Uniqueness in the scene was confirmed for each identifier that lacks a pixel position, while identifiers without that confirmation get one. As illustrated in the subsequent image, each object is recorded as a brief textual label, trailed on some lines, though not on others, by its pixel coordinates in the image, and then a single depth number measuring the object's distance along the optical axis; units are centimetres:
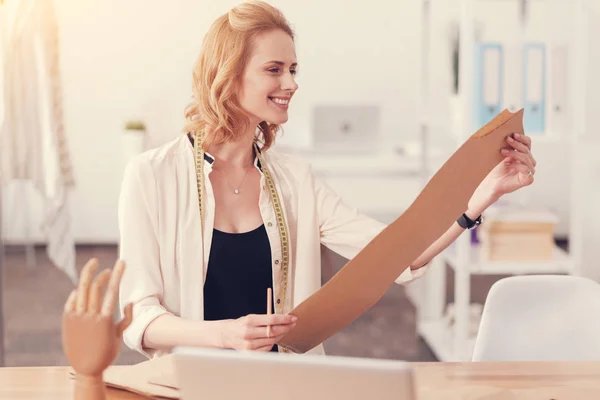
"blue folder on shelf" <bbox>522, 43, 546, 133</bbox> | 434
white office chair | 306
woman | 297
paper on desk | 259
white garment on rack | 432
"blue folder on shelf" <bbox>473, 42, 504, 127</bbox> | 428
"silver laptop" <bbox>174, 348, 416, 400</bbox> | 207
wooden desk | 262
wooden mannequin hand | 234
